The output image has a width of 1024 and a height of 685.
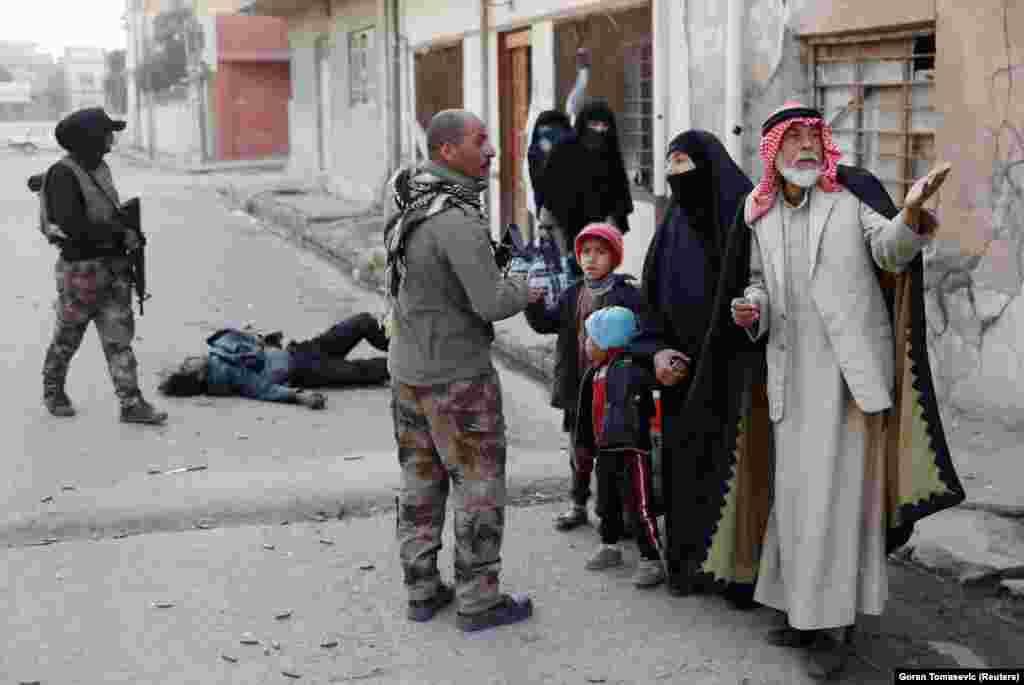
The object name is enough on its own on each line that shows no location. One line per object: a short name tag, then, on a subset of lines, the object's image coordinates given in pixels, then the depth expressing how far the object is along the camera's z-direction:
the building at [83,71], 100.31
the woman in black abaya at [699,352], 4.73
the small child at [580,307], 5.40
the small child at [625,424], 5.23
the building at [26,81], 95.31
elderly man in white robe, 4.35
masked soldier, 7.89
